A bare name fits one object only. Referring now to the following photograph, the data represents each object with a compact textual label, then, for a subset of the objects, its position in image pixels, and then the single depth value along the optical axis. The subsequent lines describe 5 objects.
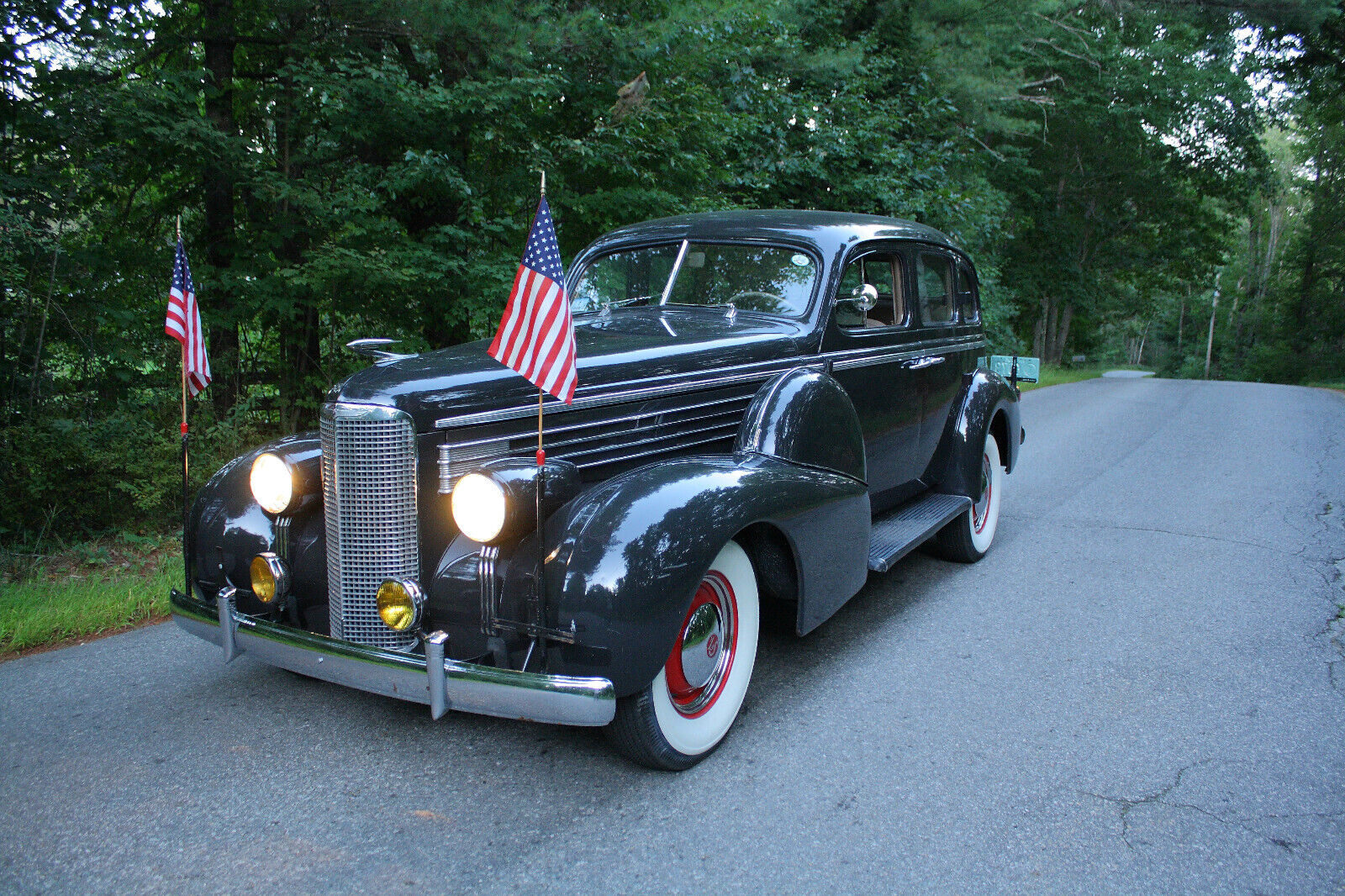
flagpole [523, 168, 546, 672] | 2.54
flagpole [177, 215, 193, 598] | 3.18
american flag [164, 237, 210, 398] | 3.53
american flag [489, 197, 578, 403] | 2.64
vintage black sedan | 2.56
